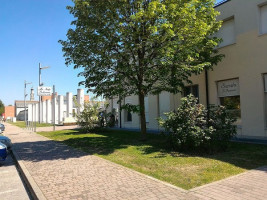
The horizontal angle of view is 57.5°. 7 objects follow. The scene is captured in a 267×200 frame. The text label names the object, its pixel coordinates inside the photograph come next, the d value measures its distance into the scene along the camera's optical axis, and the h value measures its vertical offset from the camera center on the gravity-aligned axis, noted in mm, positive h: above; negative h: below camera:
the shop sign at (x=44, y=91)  20906 +2014
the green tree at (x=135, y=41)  9539 +2923
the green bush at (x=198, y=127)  8256 -574
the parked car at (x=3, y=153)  8403 -1304
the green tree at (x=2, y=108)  84438 +2504
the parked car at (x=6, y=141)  10955 -1184
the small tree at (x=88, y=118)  18438 -372
